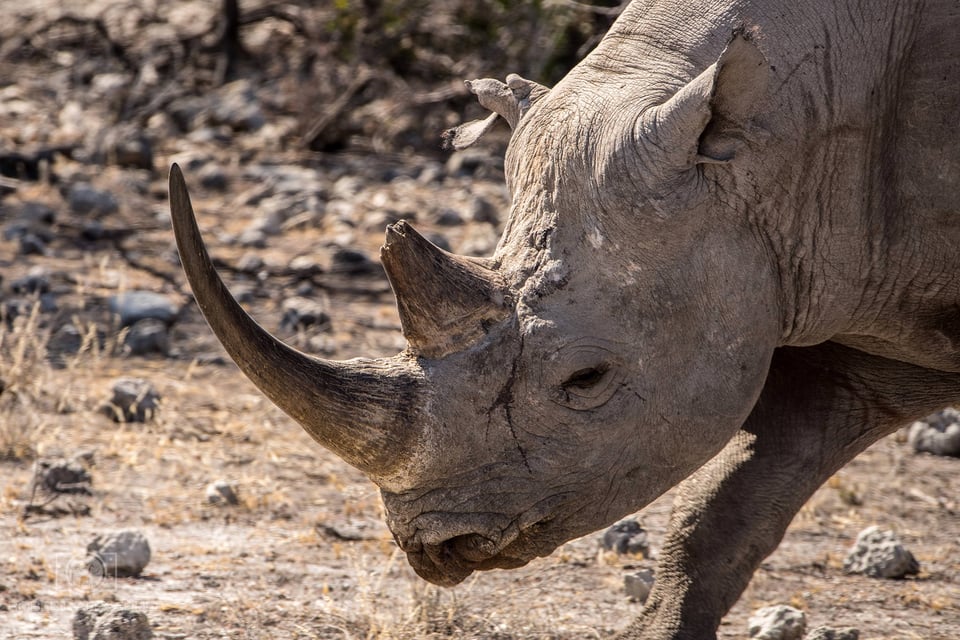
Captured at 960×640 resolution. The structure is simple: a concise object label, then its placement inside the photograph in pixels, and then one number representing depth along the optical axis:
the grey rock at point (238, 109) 26.08
